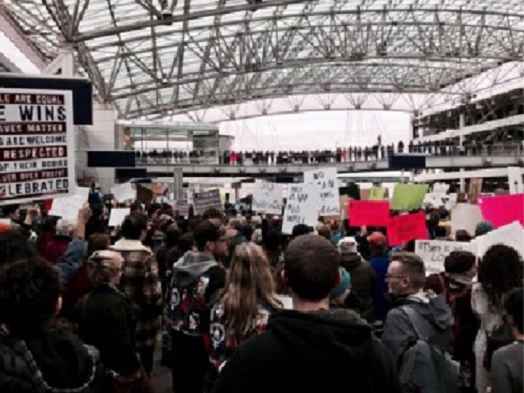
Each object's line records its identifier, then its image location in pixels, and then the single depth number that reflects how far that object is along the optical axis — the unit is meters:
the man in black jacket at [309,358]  2.22
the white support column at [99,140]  38.41
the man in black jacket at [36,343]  2.62
